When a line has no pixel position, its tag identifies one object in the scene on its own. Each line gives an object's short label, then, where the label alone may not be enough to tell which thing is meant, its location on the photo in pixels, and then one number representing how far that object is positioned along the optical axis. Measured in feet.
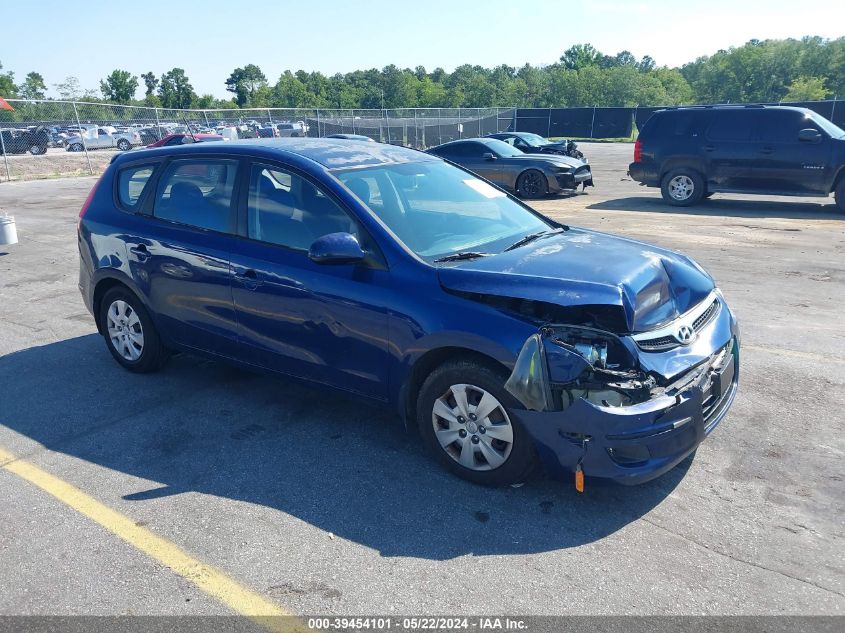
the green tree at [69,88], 235.26
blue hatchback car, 11.21
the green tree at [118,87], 315.90
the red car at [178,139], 64.50
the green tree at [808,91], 205.05
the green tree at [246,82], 366.84
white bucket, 36.06
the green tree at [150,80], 426.10
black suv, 42.22
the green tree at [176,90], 309.63
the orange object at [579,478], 11.19
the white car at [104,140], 101.55
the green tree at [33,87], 282.34
